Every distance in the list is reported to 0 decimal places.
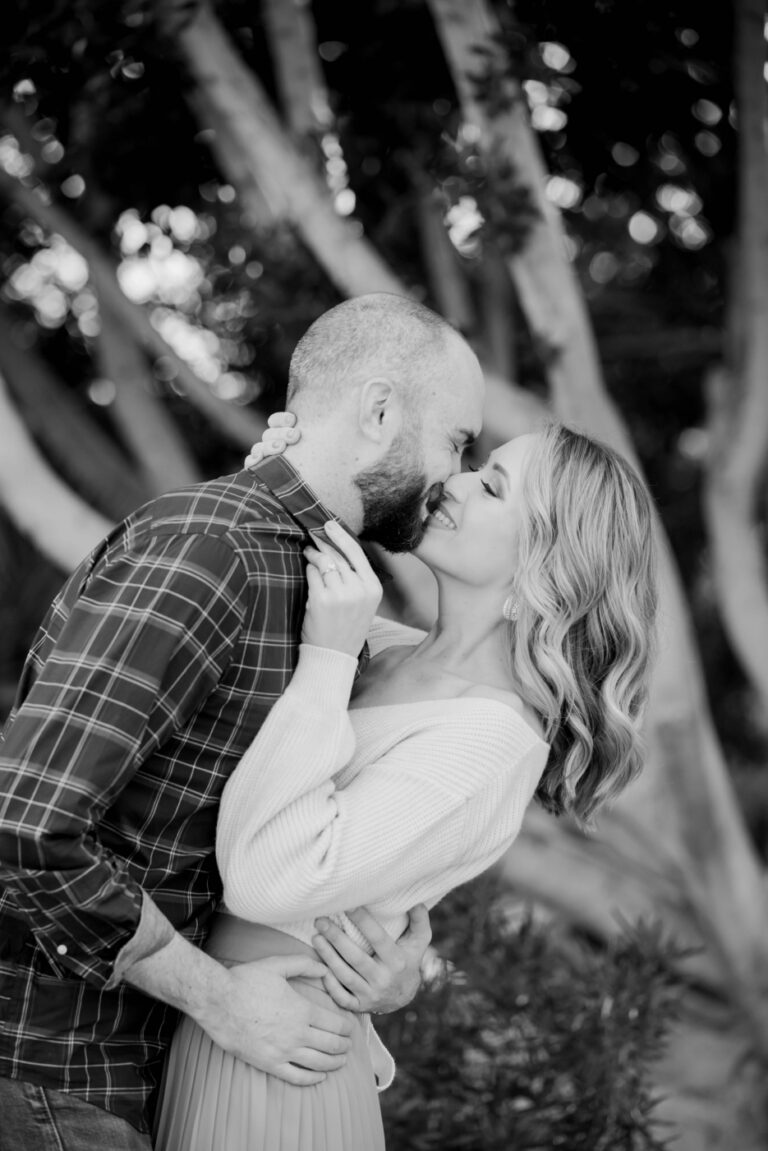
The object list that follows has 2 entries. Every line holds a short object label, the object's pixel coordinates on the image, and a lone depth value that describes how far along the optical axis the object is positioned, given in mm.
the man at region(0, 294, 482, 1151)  1913
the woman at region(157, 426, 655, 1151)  2094
